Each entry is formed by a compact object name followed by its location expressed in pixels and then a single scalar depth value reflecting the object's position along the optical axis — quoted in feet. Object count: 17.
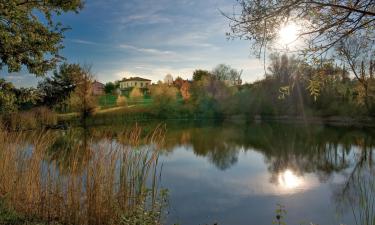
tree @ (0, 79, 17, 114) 25.89
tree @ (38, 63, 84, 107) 102.06
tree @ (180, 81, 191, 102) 183.32
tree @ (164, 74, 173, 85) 253.03
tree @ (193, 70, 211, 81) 228.43
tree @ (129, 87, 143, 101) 180.28
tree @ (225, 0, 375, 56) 10.41
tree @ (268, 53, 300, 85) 111.14
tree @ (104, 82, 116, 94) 226.19
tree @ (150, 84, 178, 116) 154.81
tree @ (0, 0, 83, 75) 24.41
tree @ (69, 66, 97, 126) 118.83
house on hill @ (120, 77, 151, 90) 306.96
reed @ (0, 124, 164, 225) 14.76
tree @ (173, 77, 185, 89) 243.81
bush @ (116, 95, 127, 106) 159.74
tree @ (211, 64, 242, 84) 182.80
